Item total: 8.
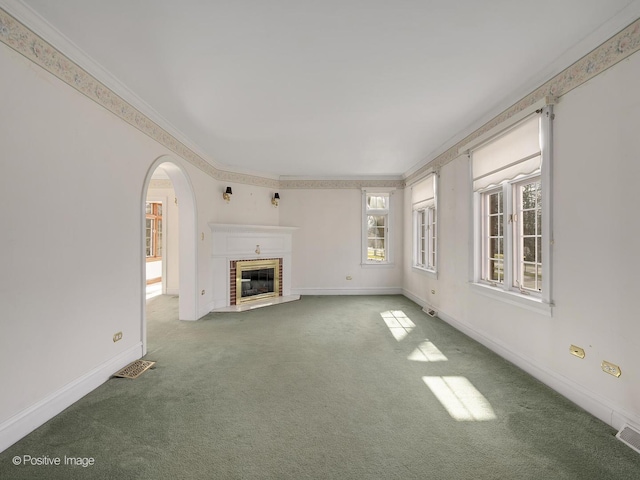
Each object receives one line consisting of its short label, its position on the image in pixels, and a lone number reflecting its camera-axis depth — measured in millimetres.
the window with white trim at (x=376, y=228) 6438
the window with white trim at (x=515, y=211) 2453
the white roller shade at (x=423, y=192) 4926
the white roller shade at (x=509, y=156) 2605
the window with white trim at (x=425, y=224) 4977
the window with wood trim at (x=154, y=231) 7734
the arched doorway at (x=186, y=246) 4184
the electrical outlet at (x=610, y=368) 1901
